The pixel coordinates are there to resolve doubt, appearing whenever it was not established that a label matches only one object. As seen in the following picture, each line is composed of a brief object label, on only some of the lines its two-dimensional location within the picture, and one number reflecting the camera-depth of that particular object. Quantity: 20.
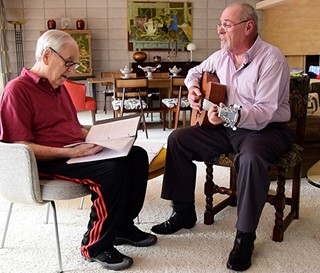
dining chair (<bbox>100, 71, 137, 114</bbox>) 6.66
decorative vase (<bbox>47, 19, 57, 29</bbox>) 7.31
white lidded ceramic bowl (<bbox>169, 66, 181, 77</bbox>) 5.69
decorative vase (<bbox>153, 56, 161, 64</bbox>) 7.28
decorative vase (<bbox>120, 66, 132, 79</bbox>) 5.52
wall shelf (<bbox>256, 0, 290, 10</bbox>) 6.85
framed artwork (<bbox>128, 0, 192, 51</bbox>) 7.77
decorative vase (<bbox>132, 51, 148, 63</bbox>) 6.96
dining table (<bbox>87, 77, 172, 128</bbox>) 5.29
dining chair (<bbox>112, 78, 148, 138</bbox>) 4.94
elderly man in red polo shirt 1.75
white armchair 1.68
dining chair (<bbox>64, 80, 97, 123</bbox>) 4.82
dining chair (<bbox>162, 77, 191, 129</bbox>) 5.05
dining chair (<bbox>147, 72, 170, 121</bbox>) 6.13
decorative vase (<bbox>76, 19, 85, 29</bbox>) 7.45
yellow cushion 2.33
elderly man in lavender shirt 1.89
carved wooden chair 2.10
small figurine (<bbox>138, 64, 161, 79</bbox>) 5.80
